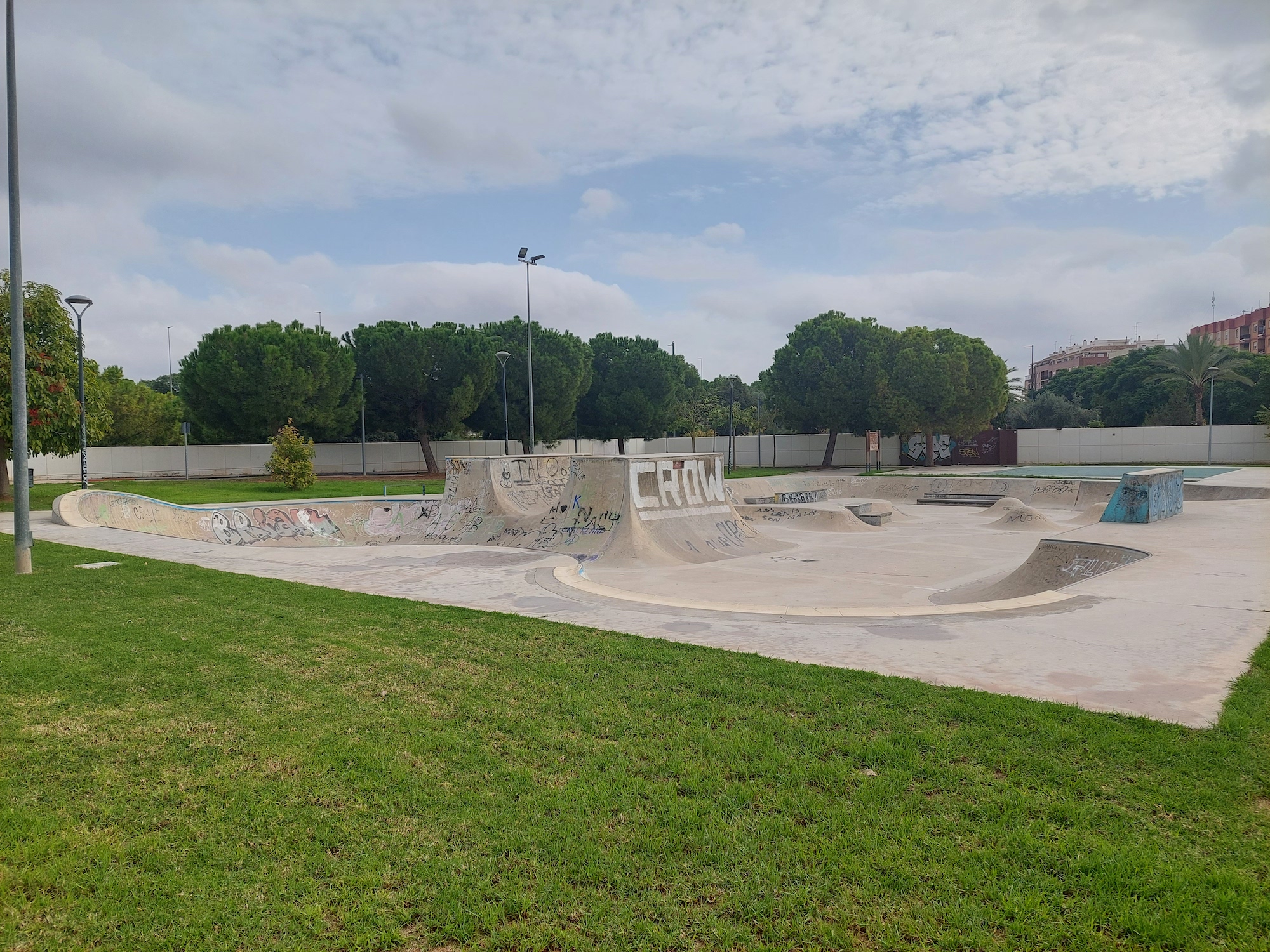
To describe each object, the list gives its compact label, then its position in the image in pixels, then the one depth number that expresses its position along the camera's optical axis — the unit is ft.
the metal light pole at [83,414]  71.20
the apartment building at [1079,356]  407.85
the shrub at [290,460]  99.71
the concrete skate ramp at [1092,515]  68.69
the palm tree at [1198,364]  168.04
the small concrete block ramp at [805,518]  68.13
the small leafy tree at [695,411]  204.12
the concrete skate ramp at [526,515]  49.73
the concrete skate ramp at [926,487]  88.99
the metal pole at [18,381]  32.32
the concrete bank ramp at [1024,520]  67.97
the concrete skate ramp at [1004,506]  72.08
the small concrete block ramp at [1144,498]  55.01
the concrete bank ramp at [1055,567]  35.50
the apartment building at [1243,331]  282.77
